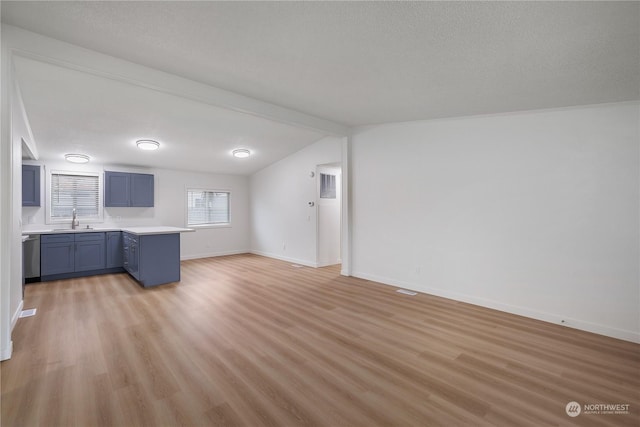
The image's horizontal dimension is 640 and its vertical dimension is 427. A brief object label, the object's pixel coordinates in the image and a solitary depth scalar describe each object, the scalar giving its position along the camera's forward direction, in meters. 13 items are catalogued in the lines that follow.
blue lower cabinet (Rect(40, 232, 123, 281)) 4.94
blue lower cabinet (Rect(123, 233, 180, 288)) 4.58
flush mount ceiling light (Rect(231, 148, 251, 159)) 5.93
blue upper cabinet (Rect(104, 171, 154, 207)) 5.96
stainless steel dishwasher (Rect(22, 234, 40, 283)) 4.75
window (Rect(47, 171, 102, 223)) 5.59
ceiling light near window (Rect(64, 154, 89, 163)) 5.35
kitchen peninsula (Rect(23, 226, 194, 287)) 4.64
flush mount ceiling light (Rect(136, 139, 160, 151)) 4.85
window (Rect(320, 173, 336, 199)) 6.23
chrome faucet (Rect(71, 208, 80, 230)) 5.59
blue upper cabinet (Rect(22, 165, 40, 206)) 5.05
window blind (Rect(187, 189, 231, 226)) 7.41
